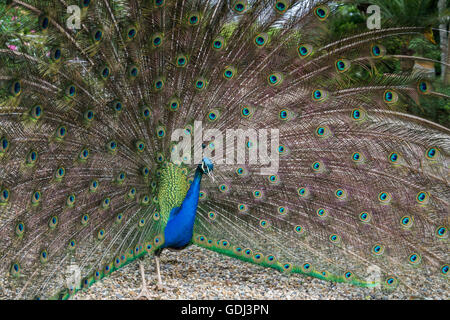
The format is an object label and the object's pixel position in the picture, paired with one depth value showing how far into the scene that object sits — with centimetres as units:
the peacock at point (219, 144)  281
